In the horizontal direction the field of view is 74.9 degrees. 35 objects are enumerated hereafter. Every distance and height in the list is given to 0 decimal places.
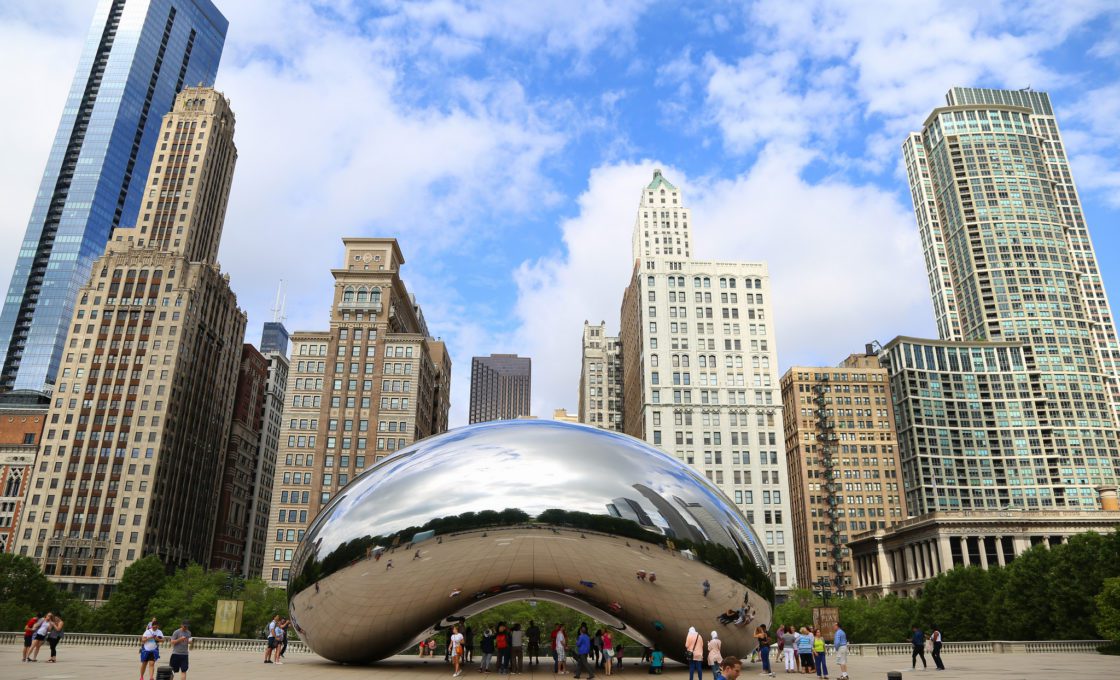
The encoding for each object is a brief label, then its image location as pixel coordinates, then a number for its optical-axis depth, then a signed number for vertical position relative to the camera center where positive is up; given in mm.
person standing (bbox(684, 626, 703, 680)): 16469 -724
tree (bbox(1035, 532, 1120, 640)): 44625 +2178
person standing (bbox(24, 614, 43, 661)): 24188 -670
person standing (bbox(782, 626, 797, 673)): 24692 -1087
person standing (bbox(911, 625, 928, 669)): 25922 -842
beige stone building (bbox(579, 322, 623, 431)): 164250 +50950
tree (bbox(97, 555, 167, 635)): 74438 +1265
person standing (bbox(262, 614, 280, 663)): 24139 -946
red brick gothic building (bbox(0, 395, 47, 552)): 108025 +22761
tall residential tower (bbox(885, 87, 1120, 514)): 144875 +59097
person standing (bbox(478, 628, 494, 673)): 20956 -980
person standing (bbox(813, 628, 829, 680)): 21828 -1182
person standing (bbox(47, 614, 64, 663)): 24094 -733
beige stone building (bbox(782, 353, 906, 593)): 138750 +29396
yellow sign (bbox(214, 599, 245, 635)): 34781 -248
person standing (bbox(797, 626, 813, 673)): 22797 -1030
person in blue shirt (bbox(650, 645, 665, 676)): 19266 -1154
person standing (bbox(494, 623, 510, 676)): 19906 -853
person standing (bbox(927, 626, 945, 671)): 25766 -1099
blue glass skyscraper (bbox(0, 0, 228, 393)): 144500 +90187
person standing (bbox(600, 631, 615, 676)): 19203 -914
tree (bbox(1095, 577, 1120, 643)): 32625 +349
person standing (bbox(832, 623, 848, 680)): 21922 -917
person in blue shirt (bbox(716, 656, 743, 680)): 8852 -599
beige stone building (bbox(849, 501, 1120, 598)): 95312 +10422
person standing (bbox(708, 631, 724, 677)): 15797 -743
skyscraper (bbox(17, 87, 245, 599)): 101750 +29671
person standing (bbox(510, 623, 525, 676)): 20500 -797
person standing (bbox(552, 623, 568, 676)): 20641 -958
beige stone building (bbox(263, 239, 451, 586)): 94688 +28466
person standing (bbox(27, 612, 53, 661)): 23328 -708
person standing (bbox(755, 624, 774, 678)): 19553 -784
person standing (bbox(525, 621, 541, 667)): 25188 -828
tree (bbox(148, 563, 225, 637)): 63531 +1074
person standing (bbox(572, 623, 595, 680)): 18953 -853
